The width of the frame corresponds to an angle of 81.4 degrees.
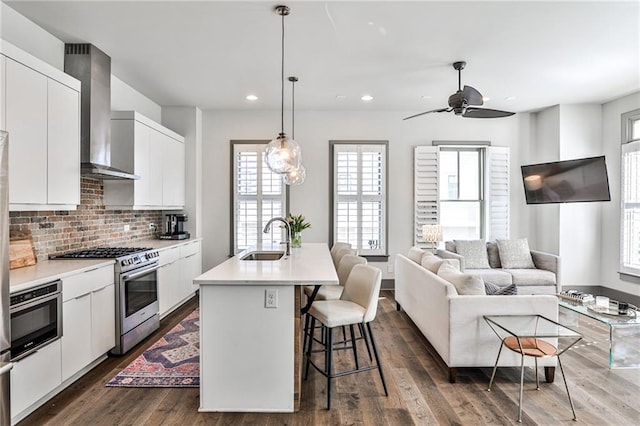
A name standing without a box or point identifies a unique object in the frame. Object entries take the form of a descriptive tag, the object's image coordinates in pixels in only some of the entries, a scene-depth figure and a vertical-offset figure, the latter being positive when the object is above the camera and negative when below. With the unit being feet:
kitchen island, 8.15 -2.99
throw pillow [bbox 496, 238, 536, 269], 17.69 -2.00
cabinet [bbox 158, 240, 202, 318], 14.58 -2.75
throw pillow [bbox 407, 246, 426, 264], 13.93 -1.65
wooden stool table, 9.08 -2.94
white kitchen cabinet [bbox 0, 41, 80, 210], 8.41 +1.96
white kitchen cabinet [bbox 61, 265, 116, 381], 9.15 -2.89
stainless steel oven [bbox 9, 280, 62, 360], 7.53 -2.36
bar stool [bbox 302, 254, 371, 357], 11.00 -2.38
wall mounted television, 16.52 +1.52
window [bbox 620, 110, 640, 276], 16.79 +0.81
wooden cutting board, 9.52 -1.07
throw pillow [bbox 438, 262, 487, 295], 9.83 -1.92
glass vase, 14.57 -1.14
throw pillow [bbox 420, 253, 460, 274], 11.81 -1.66
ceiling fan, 12.59 +3.86
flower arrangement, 14.42 -0.66
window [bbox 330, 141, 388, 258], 20.24 +0.89
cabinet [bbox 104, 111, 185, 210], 14.10 +2.01
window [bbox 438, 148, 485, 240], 20.83 +1.07
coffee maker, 17.93 -0.80
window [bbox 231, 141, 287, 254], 20.20 +0.86
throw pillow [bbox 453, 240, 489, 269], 17.70 -1.95
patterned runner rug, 9.66 -4.45
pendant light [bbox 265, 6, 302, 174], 11.86 +1.79
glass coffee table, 9.12 -3.64
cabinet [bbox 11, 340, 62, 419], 7.60 -3.65
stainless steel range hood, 11.61 +3.37
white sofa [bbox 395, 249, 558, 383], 9.47 -2.88
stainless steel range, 11.28 -2.66
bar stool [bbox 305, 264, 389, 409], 8.33 -2.26
